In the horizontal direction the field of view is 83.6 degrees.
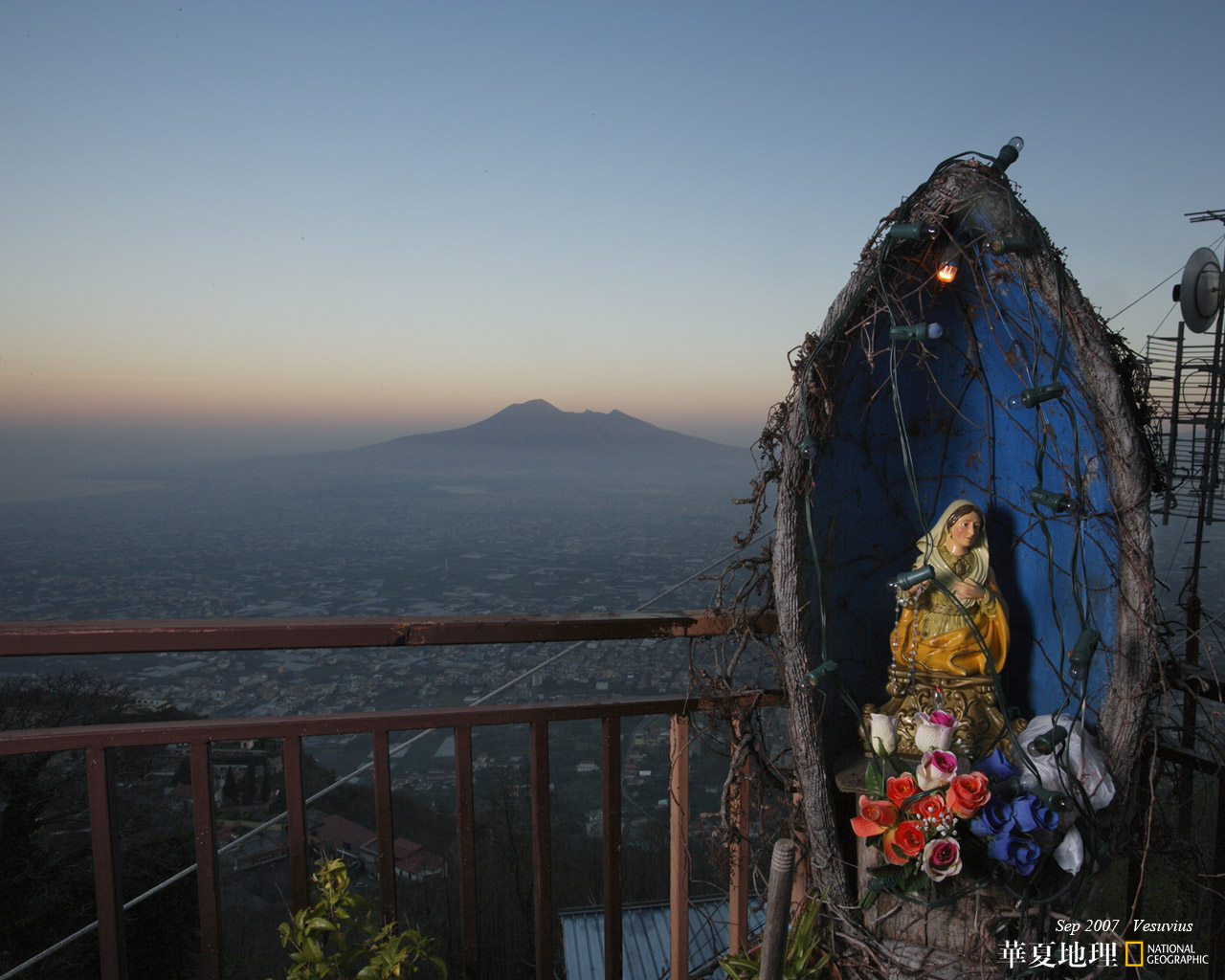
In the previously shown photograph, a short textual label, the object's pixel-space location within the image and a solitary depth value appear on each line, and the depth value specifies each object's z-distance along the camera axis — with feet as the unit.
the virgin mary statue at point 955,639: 5.41
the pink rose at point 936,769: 4.54
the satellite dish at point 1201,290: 8.12
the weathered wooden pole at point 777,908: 3.80
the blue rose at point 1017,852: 4.38
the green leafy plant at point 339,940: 4.68
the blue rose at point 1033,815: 4.39
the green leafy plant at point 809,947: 4.95
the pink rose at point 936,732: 4.85
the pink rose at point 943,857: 4.35
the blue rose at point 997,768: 4.75
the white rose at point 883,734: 4.98
